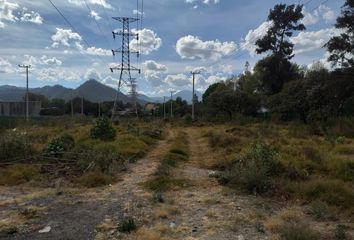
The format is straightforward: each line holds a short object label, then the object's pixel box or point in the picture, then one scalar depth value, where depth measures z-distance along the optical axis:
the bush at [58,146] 14.70
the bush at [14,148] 14.23
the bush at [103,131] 21.09
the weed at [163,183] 10.50
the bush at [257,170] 9.91
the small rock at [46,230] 7.18
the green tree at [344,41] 35.53
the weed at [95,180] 11.05
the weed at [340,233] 6.56
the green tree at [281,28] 50.00
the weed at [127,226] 7.12
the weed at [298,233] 6.20
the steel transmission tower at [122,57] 43.50
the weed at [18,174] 11.50
